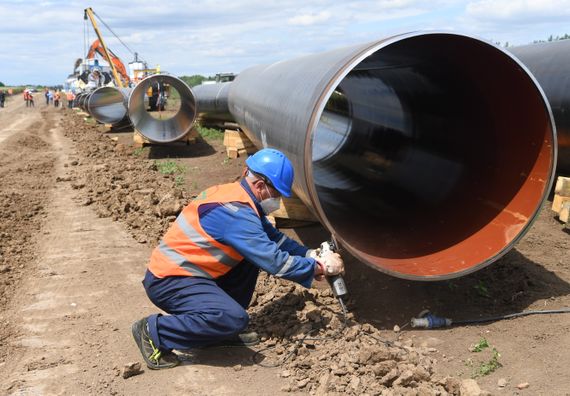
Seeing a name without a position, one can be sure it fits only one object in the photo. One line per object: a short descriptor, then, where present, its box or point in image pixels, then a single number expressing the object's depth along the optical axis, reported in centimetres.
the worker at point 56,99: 4253
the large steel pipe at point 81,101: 2610
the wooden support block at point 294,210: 563
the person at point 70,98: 3682
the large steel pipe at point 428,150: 389
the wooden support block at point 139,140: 1293
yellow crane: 3038
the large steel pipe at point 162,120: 1234
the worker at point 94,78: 3156
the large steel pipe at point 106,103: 2056
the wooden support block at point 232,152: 1069
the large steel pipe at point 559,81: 587
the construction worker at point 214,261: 348
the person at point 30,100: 4357
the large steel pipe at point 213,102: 1386
